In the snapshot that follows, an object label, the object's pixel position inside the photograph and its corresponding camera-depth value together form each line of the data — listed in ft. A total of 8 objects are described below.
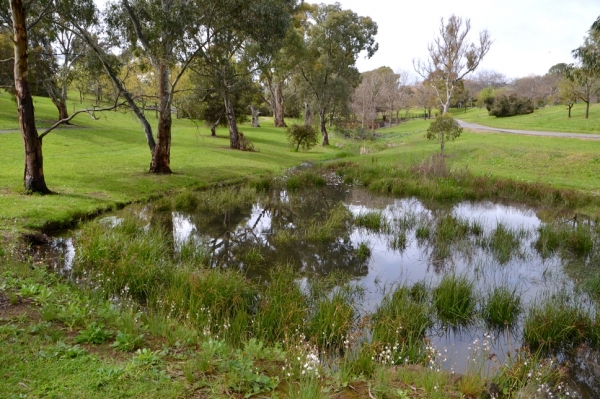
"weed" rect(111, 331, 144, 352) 14.38
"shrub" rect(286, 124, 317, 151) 103.65
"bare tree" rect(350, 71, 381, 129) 184.24
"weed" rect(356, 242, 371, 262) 31.24
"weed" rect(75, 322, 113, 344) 14.67
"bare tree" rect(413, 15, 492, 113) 131.13
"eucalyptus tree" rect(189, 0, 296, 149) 58.75
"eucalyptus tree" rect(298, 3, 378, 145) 115.03
